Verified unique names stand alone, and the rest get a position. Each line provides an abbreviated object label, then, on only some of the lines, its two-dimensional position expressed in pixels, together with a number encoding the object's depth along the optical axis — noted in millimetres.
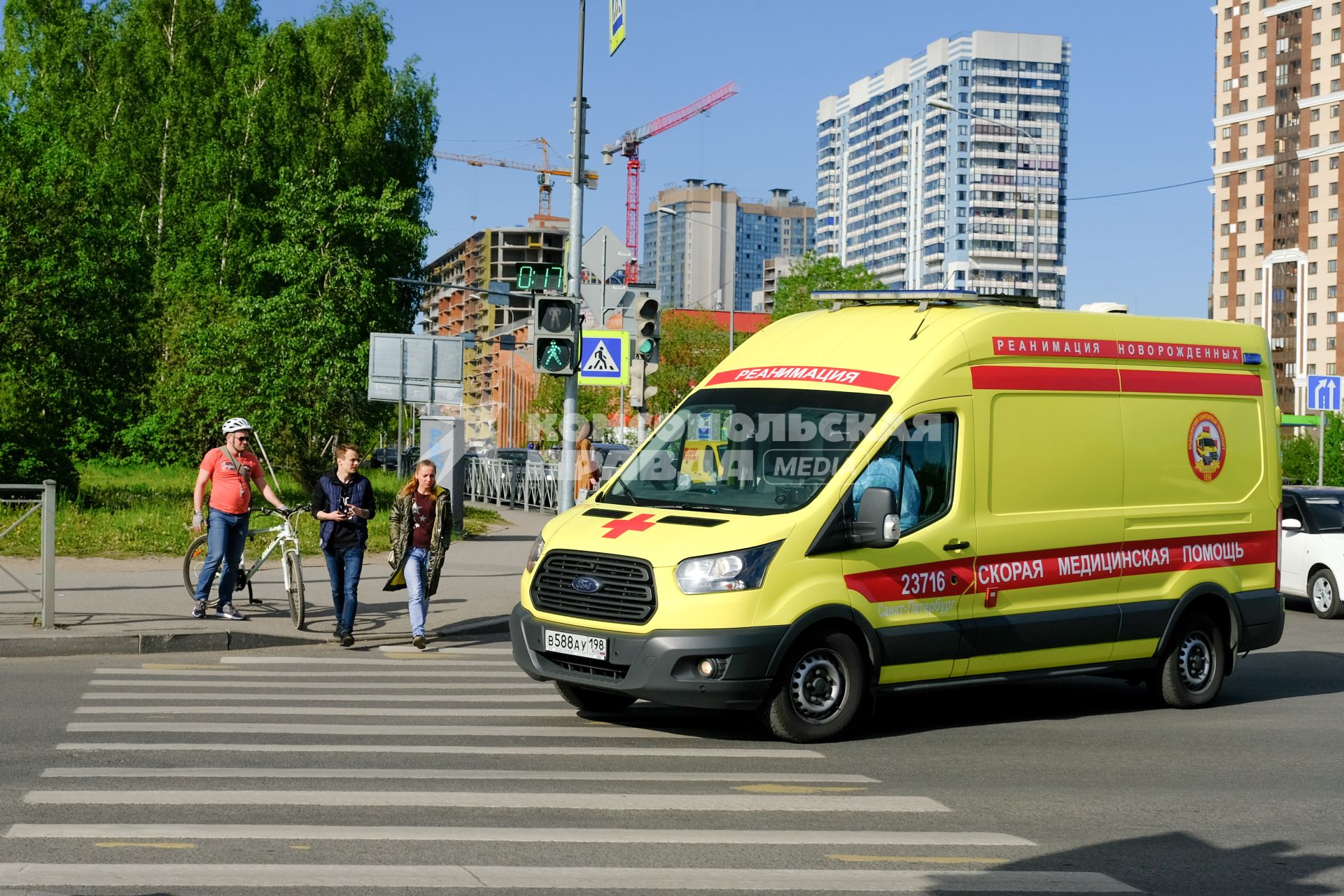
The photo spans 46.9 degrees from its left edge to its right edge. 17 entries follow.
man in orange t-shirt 14516
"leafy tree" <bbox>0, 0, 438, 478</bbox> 30688
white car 19719
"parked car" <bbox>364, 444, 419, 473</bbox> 52603
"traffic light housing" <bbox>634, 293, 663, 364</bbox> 18562
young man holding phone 13531
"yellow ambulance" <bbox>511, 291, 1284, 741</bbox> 8922
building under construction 146862
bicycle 14320
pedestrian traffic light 16938
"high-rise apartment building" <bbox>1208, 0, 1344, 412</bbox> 123062
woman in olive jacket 13492
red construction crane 168375
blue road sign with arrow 41819
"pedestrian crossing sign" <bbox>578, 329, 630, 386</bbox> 18703
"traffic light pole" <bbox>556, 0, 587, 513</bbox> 17469
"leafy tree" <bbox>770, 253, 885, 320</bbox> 81812
